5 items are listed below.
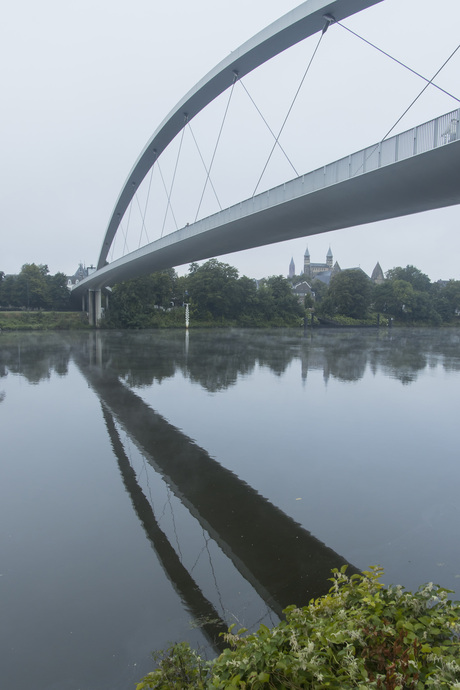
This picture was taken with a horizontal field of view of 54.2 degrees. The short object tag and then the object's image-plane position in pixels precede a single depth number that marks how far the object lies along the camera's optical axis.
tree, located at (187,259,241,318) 56.84
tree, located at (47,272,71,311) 63.06
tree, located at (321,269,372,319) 68.06
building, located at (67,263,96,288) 90.86
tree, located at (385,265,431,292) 90.25
